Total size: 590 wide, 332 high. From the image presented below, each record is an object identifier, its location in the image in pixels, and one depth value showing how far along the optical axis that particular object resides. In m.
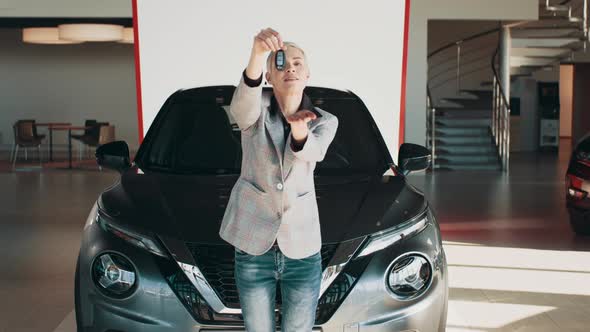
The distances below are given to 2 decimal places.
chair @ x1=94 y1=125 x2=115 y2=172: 14.55
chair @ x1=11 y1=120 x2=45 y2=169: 14.75
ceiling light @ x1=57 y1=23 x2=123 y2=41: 13.55
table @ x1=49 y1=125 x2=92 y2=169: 14.16
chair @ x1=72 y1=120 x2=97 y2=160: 14.79
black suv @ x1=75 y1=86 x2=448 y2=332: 2.70
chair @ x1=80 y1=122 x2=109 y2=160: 14.77
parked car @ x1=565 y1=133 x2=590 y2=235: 6.34
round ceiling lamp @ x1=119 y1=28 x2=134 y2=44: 14.90
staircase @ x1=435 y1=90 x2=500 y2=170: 13.88
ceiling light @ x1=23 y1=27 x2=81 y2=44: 14.80
